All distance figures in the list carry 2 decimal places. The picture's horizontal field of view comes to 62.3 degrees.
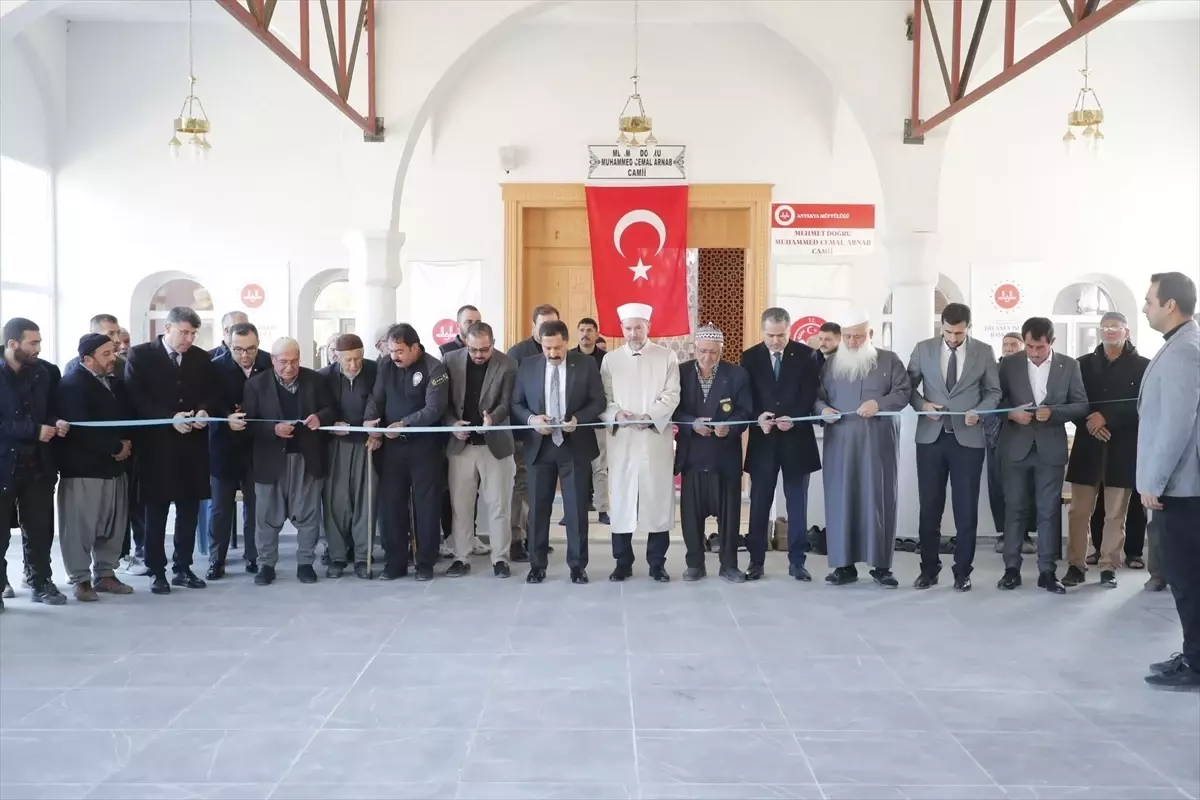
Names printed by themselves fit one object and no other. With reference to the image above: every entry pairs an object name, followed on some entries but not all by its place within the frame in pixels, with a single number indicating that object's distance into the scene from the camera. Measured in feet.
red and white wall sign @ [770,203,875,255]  32.12
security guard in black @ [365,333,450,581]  19.65
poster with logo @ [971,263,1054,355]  32.35
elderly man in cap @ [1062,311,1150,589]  19.70
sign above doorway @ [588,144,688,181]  31.94
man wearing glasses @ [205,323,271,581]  19.45
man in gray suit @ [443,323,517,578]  19.93
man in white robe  19.51
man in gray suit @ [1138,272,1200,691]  13.23
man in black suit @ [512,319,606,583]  19.40
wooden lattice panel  33.35
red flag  30.83
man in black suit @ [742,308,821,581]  19.70
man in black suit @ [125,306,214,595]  18.51
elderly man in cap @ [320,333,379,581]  19.94
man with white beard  19.16
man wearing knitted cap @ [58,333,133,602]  17.76
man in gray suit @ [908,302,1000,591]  18.80
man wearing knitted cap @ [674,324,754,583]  19.53
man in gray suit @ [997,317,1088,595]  18.84
